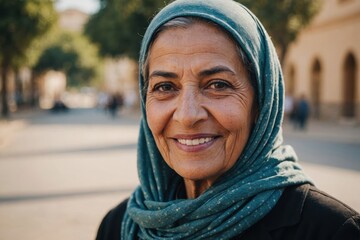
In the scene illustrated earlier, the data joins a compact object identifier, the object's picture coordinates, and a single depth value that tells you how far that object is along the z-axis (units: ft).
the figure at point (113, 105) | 124.95
